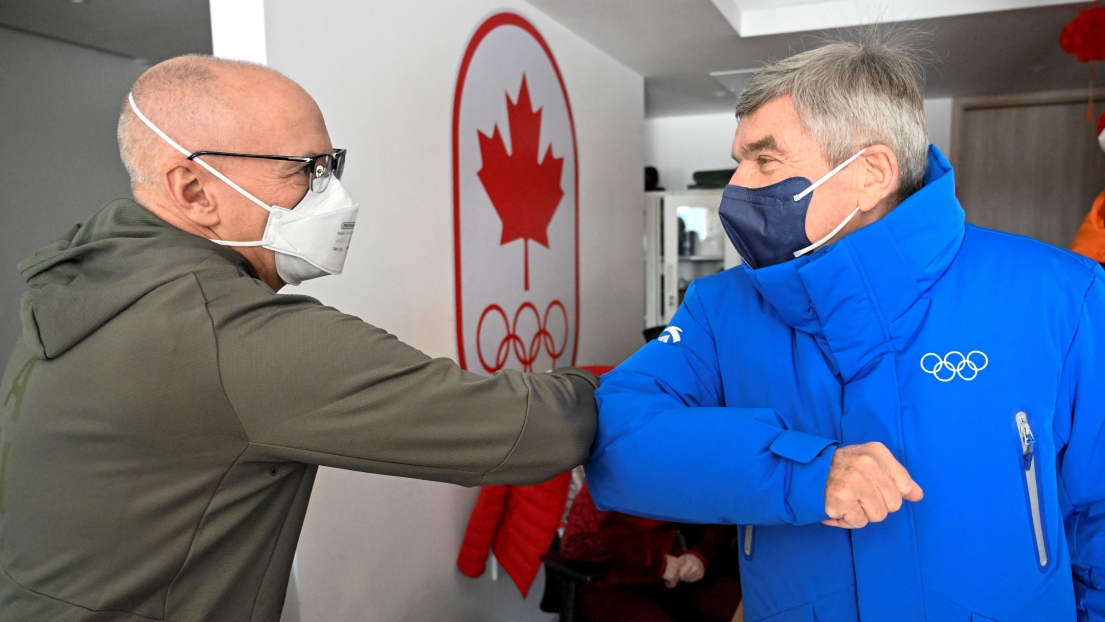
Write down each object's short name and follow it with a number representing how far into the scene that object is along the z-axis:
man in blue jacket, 1.03
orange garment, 2.22
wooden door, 5.59
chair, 2.43
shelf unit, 5.75
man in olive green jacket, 0.91
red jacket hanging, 2.63
